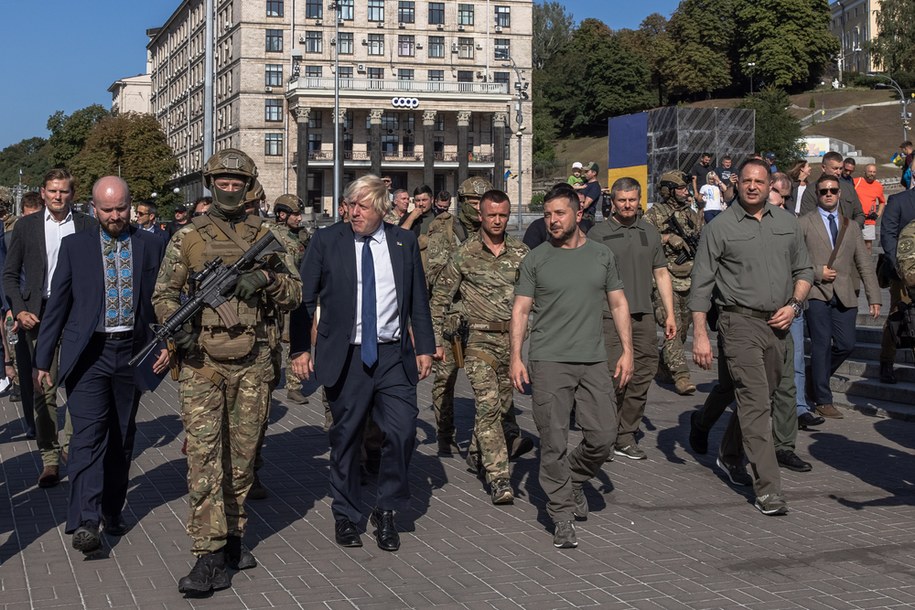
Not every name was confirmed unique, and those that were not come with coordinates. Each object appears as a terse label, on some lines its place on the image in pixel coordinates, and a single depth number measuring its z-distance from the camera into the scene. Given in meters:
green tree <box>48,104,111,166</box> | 117.06
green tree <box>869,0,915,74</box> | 111.06
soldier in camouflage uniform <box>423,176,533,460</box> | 9.64
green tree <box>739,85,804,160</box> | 67.94
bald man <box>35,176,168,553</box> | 6.99
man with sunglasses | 10.96
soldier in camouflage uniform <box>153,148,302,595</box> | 6.25
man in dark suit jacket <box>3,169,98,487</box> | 8.95
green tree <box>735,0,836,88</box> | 120.69
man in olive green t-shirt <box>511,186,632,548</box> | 7.27
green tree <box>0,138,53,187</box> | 157.31
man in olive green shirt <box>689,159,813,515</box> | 7.95
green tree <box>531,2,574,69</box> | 143.00
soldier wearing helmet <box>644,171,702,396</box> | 13.23
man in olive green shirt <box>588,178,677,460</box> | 9.52
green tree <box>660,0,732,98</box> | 124.75
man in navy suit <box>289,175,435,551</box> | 6.96
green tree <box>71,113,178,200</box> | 92.50
